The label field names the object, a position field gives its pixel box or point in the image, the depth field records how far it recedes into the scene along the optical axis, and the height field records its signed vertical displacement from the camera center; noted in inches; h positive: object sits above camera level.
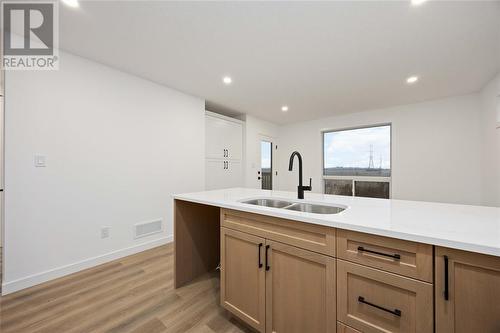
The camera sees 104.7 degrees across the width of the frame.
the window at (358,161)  164.6 +5.3
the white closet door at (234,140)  163.9 +23.8
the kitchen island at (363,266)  27.7 -18.1
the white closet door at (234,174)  166.1 -6.3
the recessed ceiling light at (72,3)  58.5 +50.0
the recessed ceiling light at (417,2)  57.3 +49.5
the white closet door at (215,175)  147.5 -6.3
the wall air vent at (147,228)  103.7 -34.5
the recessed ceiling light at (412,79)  105.0 +49.2
